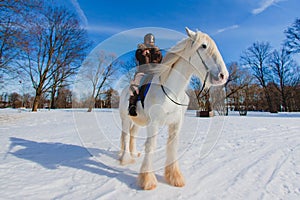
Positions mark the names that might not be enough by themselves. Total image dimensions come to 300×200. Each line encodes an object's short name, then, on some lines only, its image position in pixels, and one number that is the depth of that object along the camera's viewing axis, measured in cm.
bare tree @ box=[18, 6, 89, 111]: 1719
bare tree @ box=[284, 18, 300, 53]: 2219
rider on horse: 260
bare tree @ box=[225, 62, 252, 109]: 2205
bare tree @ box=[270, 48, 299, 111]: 3092
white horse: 188
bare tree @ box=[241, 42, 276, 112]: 3054
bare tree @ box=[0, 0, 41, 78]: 830
